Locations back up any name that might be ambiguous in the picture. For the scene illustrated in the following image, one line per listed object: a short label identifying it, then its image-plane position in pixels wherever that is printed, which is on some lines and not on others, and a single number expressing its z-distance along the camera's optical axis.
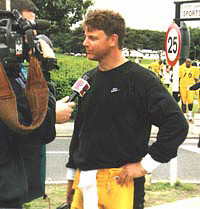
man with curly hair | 2.71
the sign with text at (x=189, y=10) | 6.64
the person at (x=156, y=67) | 28.72
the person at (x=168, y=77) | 25.90
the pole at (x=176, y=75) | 6.42
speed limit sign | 6.52
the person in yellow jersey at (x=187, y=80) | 15.55
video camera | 2.00
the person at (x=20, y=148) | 2.12
